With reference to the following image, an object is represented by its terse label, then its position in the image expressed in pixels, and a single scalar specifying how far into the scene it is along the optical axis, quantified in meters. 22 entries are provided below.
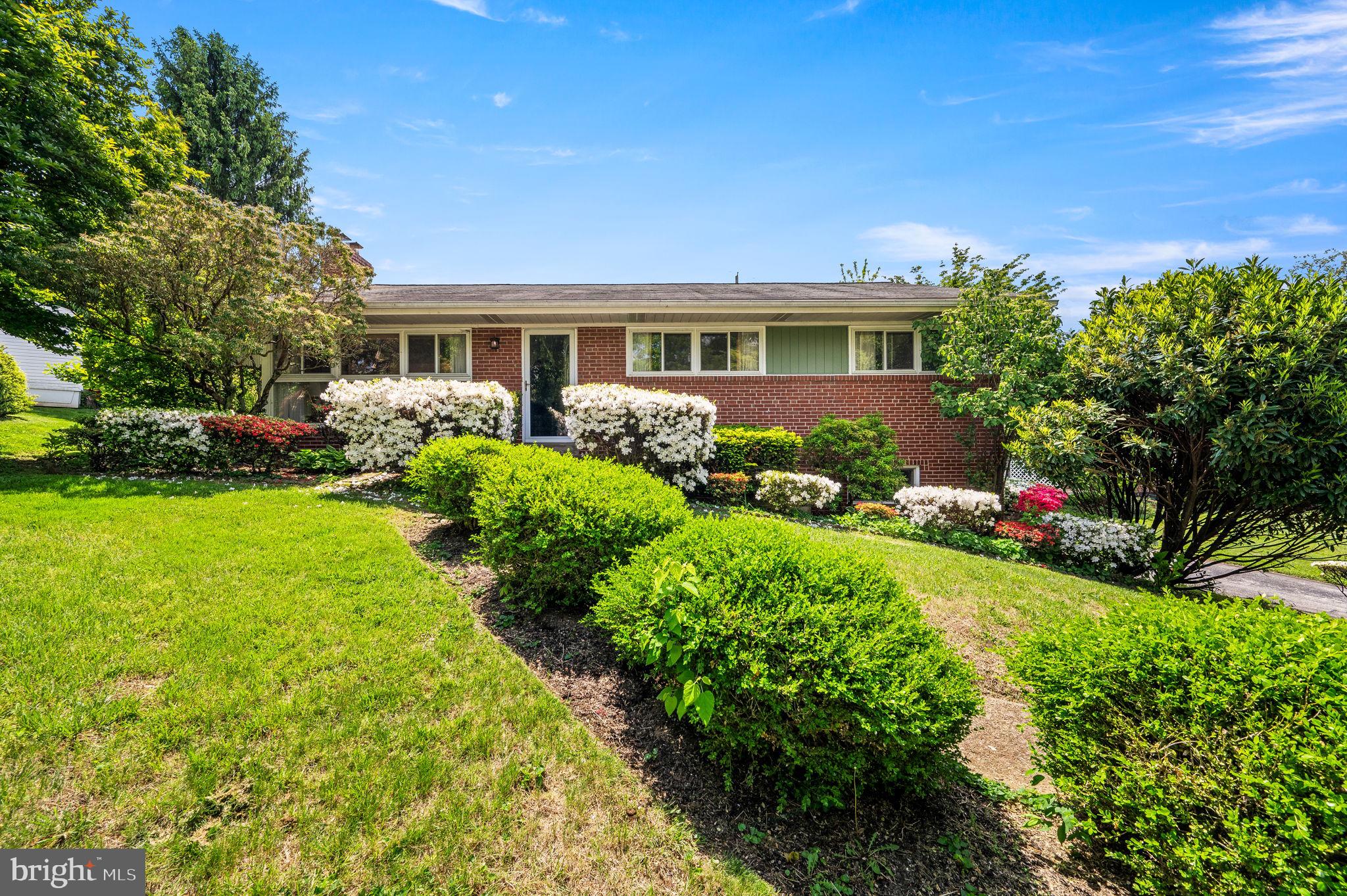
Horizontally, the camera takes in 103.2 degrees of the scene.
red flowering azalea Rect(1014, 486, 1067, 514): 8.36
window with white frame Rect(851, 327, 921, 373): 11.20
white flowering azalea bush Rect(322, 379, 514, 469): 7.92
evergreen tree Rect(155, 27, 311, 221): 21.11
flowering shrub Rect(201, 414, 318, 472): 8.05
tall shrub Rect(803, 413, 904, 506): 9.98
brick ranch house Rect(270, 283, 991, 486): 10.91
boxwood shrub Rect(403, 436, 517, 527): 5.41
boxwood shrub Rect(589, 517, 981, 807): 2.22
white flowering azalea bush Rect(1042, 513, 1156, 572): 7.65
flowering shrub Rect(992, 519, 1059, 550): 7.85
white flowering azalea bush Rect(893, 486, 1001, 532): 8.48
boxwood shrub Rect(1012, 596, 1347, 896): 1.74
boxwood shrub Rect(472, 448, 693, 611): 3.81
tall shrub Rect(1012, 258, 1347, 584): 5.98
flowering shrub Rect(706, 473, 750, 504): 8.61
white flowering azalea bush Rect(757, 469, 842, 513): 8.61
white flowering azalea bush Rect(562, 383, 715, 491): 7.86
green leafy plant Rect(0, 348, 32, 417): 12.76
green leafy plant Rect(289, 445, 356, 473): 8.59
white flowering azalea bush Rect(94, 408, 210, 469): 7.75
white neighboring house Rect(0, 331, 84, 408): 19.41
